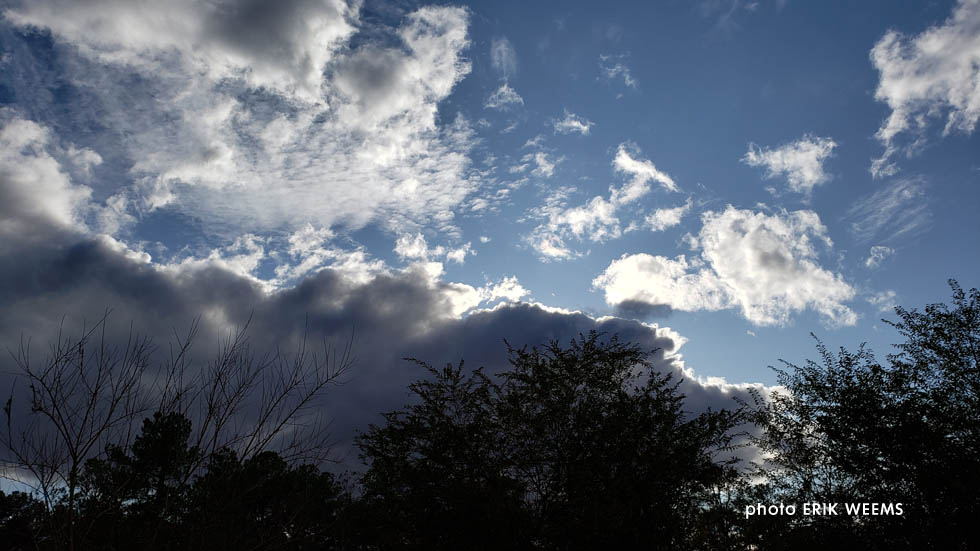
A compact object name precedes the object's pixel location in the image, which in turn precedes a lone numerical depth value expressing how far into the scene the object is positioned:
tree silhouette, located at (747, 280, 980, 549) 12.42
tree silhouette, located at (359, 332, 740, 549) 14.02
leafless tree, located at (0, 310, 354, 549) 5.00
